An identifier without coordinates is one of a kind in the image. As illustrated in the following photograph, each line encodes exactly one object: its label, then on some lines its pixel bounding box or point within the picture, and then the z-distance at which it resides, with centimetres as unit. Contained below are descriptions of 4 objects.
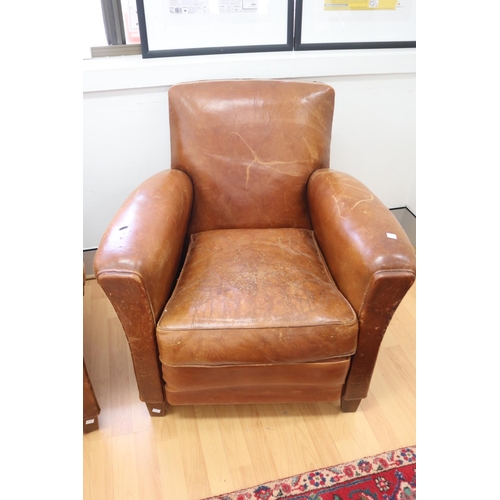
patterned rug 118
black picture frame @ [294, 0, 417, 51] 161
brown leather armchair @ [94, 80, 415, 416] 111
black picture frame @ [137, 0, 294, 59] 154
